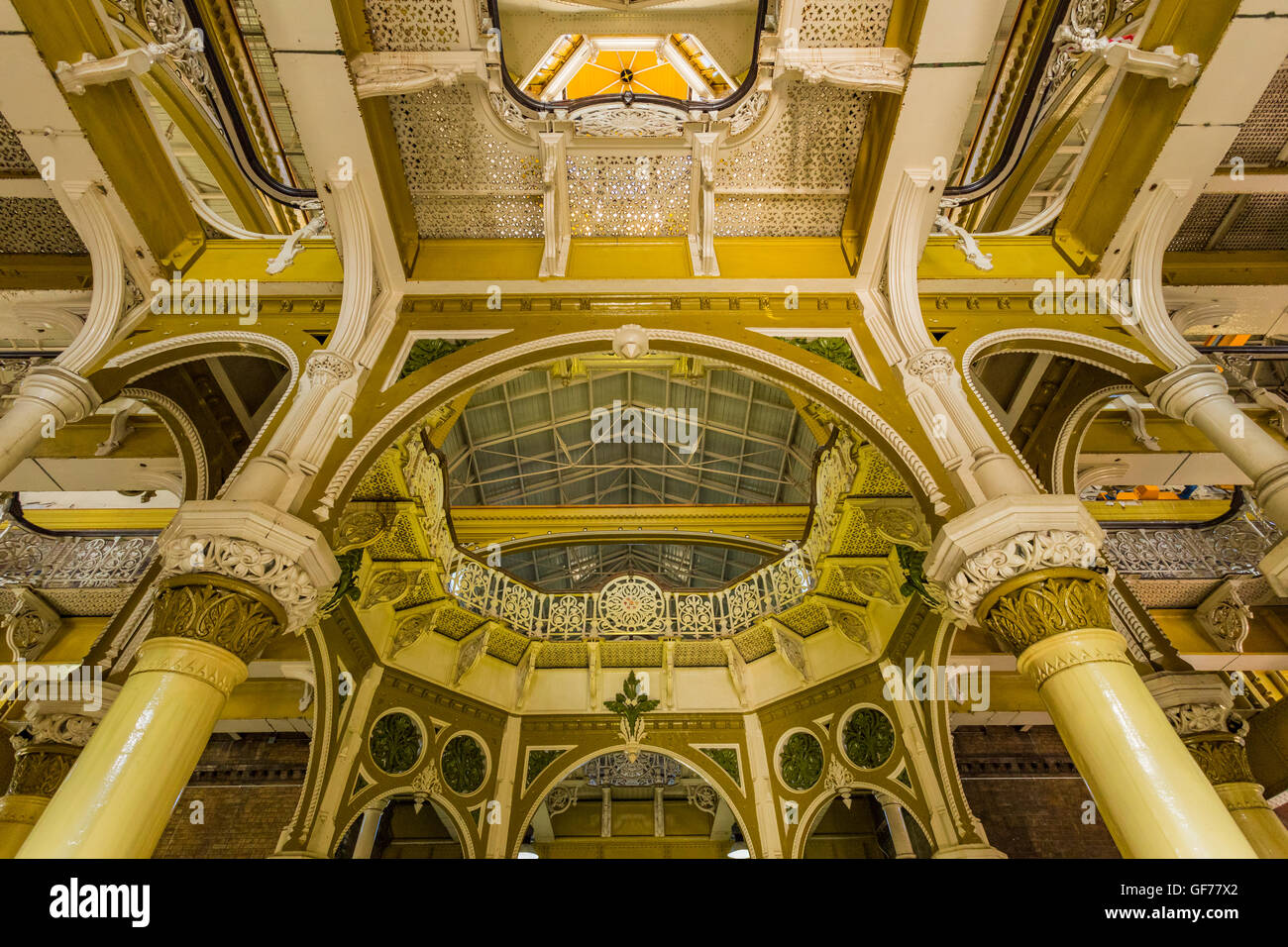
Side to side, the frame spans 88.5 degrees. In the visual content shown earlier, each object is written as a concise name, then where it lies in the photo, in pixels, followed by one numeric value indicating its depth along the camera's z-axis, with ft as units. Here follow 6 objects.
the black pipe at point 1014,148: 20.47
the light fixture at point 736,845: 42.01
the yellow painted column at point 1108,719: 10.07
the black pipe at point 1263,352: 21.57
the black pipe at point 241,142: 19.69
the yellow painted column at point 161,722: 10.21
